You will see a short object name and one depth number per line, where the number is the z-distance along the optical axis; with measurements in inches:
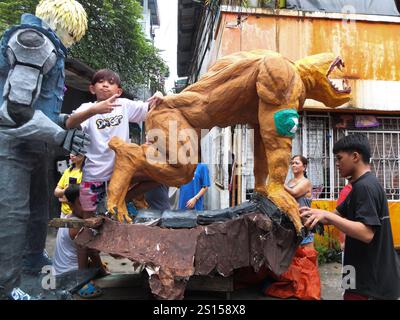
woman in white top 139.2
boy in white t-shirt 114.0
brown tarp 95.9
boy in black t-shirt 76.2
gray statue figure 86.0
